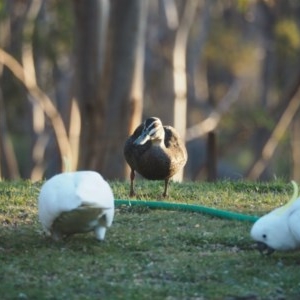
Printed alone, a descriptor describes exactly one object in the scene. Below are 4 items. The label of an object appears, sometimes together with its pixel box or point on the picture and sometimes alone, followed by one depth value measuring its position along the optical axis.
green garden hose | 14.81
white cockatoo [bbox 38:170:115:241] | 12.20
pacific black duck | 15.47
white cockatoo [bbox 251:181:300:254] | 11.84
